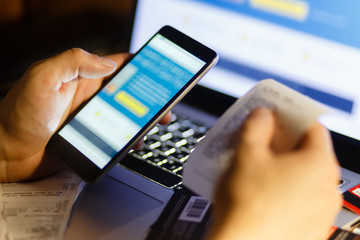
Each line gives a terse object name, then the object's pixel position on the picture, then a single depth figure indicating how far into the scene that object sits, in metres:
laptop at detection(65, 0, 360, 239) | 0.52
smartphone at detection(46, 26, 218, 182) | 0.53
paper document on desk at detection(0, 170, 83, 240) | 0.45
